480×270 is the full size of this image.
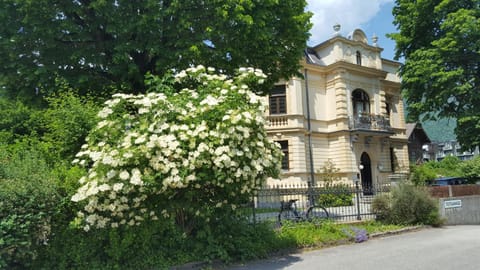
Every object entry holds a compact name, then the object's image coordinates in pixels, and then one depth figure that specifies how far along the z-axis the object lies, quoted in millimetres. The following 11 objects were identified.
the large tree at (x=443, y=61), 17719
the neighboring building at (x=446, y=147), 82906
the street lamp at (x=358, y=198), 12586
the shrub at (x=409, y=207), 12102
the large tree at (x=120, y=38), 10414
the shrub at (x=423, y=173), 23828
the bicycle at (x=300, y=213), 11133
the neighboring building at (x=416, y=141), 38281
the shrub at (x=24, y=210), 6070
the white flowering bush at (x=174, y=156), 6562
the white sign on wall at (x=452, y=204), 13564
